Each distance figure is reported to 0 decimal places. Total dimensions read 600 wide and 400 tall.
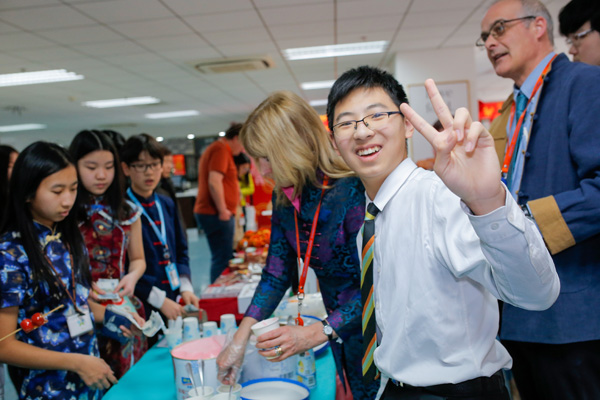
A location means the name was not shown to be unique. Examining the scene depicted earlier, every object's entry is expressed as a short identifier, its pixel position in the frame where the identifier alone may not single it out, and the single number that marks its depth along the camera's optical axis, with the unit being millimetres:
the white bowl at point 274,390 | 1248
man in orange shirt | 4652
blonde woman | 1383
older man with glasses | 1253
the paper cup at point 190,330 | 1712
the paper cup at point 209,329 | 1688
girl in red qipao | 2010
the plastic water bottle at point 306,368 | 1388
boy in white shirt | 747
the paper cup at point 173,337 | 1729
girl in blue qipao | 1542
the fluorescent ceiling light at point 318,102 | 11907
